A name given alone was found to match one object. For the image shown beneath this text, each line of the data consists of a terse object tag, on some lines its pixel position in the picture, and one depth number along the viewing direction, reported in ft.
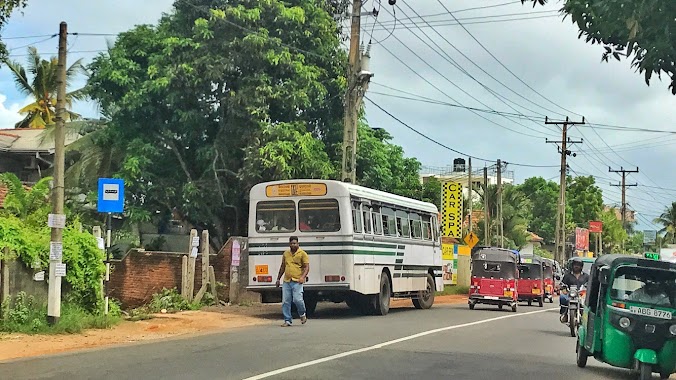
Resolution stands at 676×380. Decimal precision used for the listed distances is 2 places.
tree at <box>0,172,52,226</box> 71.77
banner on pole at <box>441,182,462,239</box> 142.31
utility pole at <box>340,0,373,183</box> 90.38
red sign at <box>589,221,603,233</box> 256.11
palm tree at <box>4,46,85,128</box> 158.81
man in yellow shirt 61.57
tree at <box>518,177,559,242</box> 285.43
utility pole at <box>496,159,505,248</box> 180.98
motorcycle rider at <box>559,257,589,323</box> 62.08
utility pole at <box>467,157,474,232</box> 175.63
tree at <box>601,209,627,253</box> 303.89
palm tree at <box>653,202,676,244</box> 309.01
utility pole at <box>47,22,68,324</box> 54.08
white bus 68.54
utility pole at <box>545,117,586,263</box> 185.37
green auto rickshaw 39.11
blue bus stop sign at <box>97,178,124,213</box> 57.88
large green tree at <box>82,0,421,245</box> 97.76
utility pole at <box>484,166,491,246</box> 176.35
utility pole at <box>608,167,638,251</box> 281.74
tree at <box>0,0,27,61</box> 49.16
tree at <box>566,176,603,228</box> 288.51
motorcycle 60.25
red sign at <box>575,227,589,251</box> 240.32
